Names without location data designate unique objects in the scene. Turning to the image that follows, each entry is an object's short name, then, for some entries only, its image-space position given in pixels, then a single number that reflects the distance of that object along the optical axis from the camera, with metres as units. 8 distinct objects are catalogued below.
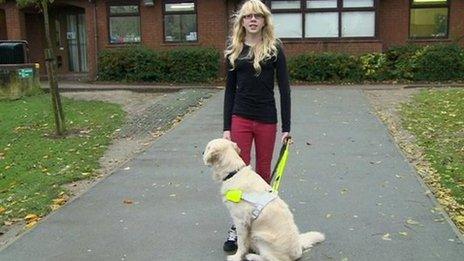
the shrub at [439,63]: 18.02
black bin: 17.25
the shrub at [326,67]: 18.52
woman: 4.56
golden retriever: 4.27
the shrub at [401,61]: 18.50
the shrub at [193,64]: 19.36
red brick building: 19.61
